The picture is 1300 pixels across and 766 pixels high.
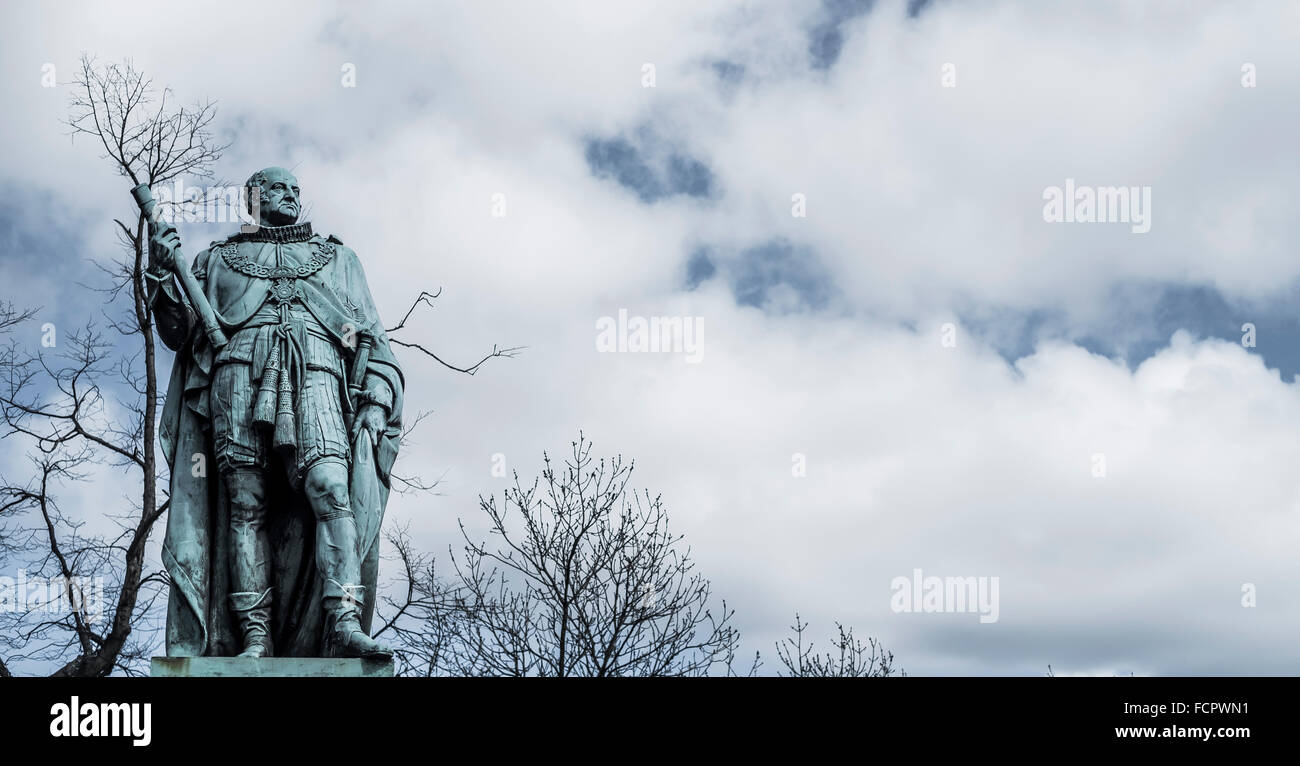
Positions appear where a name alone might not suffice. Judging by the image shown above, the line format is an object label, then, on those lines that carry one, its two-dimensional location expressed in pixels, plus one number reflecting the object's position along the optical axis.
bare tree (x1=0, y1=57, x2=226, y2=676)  16.55
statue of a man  8.89
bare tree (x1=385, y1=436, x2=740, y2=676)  16.81
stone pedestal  8.25
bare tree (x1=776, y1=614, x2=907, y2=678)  21.00
